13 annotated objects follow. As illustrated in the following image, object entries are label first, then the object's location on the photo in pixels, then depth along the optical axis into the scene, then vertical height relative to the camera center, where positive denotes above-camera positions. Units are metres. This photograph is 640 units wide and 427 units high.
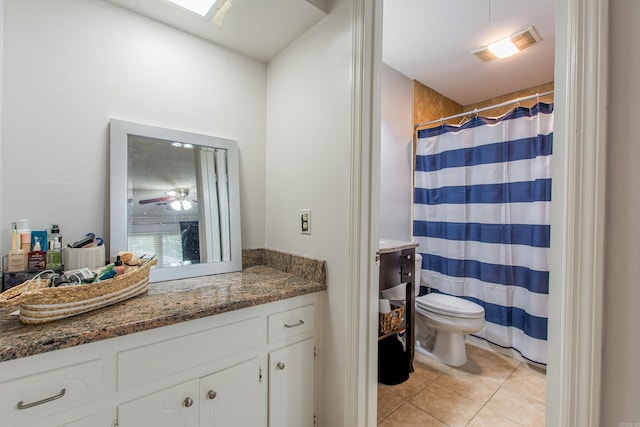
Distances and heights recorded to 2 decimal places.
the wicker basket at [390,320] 1.72 -0.70
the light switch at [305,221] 1.39 -0.05
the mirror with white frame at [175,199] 1.24 +0.06
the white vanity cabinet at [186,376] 0.71 -0.54
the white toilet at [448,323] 1.97 -0.82
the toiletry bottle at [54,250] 1.01 -0.15
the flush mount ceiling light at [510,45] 1.98 +1.31
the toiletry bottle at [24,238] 0.97 -0.11
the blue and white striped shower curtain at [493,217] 2.09 -0.03
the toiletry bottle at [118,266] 1.02 -0.22
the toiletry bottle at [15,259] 0.95 -0.18
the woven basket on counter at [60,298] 0.75 -0.27
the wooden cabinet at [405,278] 1.74 -0.45
